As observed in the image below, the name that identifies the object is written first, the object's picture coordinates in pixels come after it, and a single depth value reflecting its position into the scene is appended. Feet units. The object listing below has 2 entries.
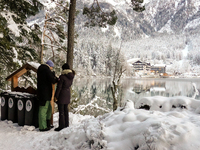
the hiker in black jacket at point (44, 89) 11.67
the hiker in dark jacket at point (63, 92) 11.71
